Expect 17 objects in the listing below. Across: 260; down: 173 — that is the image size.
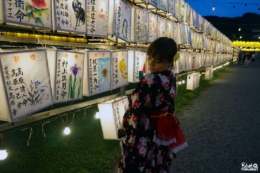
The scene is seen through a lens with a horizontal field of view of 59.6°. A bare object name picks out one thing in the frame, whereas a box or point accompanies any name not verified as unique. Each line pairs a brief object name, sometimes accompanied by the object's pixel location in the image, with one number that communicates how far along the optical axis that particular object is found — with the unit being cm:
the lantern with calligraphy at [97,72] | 383
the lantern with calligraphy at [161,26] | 649
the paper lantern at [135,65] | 532
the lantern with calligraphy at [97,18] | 382
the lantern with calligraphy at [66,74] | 320
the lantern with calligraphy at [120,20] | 440
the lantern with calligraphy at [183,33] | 865
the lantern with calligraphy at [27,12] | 243
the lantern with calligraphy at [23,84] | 247
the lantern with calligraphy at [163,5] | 666
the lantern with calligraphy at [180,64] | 829
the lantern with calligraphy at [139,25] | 520
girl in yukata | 245
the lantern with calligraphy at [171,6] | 739
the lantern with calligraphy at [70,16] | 317
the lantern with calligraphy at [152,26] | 585
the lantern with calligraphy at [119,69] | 454
